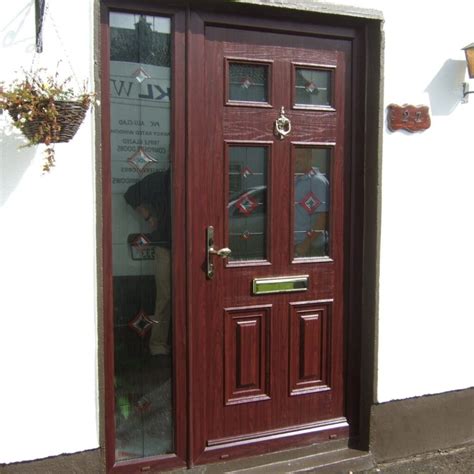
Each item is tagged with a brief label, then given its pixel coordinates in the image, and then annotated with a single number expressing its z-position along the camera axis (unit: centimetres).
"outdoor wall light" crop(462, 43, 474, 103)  374
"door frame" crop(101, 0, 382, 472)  322
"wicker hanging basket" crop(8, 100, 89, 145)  267
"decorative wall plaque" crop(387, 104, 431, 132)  369
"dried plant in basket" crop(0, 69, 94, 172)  263
